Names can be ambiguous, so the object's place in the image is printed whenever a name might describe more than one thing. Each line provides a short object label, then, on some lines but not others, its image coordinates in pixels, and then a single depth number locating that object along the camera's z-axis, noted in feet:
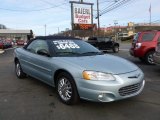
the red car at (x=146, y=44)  20.01
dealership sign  56.44
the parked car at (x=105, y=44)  39.25
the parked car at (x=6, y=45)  60.28
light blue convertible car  8.21
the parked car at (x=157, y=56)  15.12
